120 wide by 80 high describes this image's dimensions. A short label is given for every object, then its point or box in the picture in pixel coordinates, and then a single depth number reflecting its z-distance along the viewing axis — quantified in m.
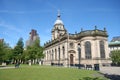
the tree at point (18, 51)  42.88
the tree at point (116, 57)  28.58
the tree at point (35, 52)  34.22
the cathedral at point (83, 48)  27.23
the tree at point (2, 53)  28.17
